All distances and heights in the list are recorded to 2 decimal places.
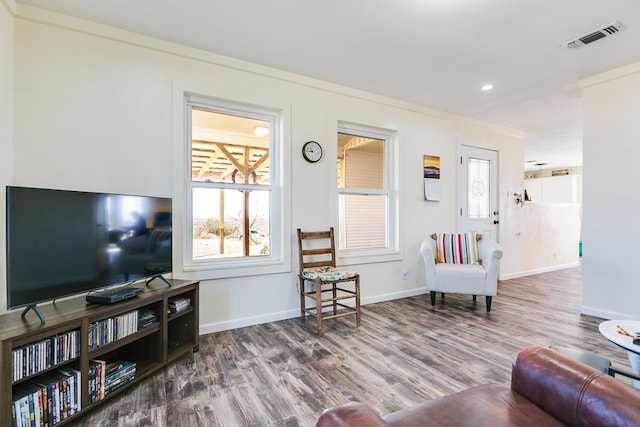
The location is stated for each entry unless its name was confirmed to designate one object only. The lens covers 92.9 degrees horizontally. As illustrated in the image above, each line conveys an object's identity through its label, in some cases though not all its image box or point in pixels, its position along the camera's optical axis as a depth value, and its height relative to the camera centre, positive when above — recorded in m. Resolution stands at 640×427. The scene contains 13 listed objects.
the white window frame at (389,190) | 3.76 +0.27
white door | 4.50 +0.32
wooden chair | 2.86 -0.60
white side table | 1.52 -0.68
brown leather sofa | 0.86 -0.63
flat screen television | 1.50 -0.16
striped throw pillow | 3.70 -0.46
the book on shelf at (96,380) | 1.66 -0.92
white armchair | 3.32 -0.70
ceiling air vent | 2.32 +1.40
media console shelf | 1.39 -0.73
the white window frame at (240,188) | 2.69 +0.09
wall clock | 3.22 +0.65
